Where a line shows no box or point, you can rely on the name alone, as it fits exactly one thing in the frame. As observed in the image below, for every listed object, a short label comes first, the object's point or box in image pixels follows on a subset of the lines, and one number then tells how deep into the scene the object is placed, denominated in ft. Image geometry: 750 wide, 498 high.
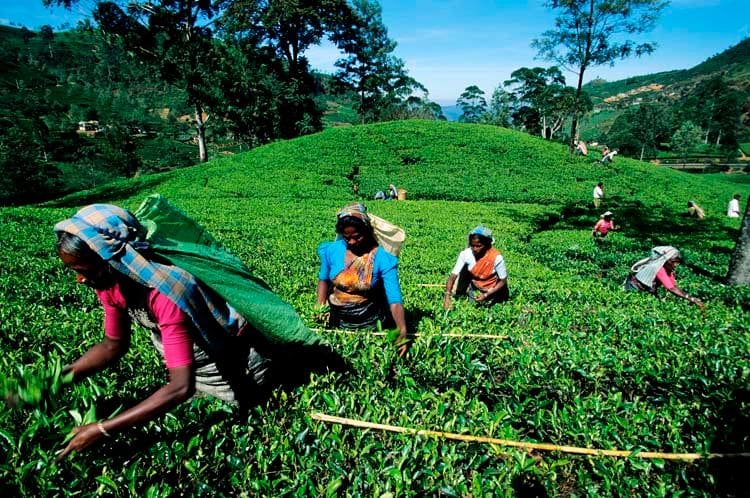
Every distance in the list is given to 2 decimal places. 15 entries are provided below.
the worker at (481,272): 18.27
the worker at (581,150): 97.60
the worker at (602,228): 43.42
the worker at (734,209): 59.47
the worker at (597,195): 67.67
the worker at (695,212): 60.49
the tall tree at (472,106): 276.21
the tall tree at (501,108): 231.79
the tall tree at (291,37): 102.32
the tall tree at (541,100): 182.80
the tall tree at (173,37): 82.84
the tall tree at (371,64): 131.44
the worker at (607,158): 92.73
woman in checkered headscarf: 5.92
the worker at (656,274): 20.88
